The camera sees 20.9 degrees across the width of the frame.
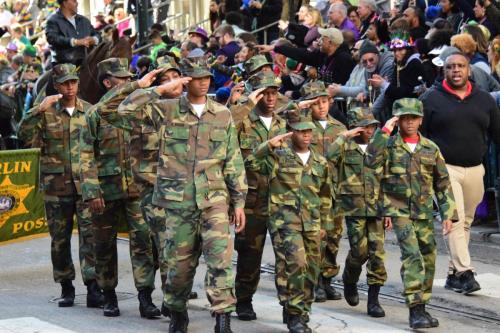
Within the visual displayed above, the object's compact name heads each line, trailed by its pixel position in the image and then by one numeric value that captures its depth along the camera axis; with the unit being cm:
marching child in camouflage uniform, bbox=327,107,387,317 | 1130
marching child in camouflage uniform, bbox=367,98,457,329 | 1092
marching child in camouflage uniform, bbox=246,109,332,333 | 1040
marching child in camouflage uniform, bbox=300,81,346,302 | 1176
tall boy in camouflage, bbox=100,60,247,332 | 996
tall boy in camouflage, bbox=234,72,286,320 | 1095
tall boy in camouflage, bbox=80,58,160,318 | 1126
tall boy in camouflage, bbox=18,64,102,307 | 1193
